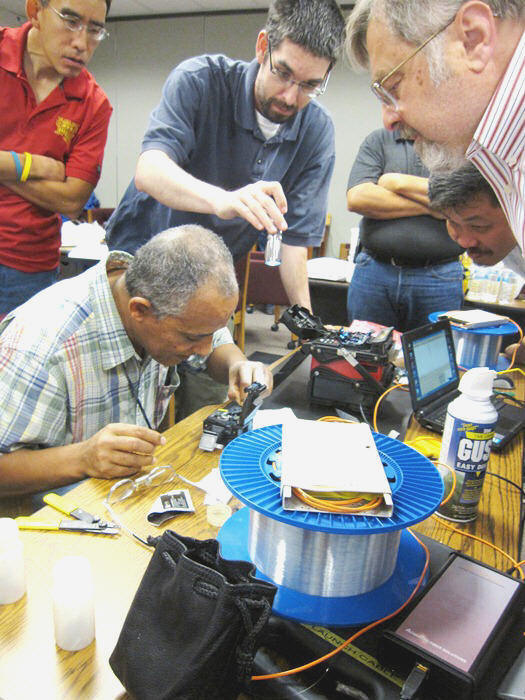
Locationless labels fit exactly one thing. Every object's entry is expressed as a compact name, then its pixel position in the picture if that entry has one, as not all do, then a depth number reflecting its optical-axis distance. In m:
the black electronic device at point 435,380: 1.38
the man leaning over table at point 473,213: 1.44
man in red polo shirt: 1.84
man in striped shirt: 0.85
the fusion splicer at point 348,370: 1.49
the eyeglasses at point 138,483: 1.05
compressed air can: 0.95
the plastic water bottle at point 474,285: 3.08
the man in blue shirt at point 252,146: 1.53
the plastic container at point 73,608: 0.69
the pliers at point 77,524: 0.93
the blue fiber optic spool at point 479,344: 1.81
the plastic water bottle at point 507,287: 3.04
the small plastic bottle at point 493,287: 3.02
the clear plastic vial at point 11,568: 0.76
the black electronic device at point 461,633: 0.61
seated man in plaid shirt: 1.19
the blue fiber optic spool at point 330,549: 0.67
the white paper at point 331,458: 0.69
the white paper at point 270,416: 1.30
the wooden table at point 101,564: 0.66
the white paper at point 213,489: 1.05
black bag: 0.56
